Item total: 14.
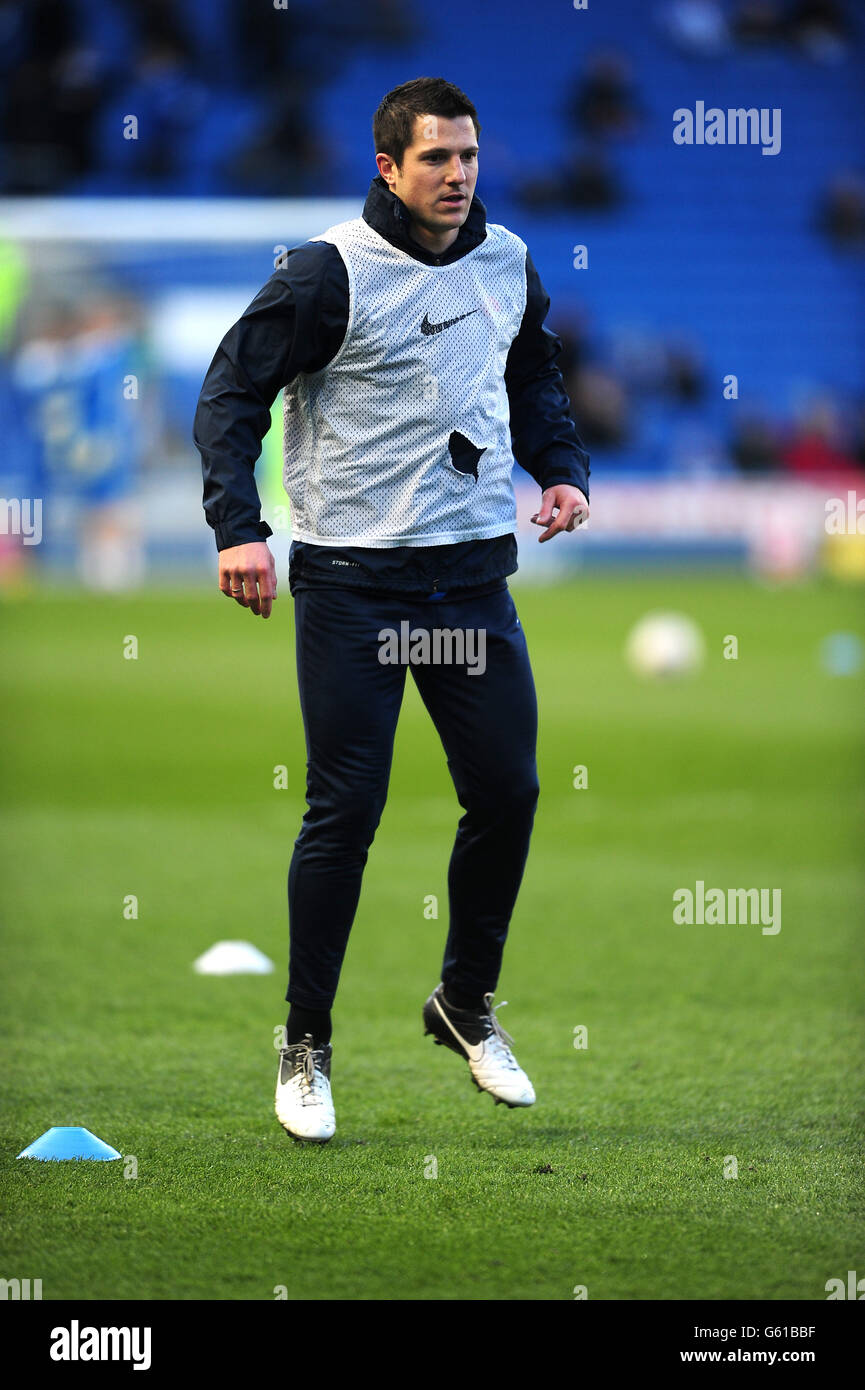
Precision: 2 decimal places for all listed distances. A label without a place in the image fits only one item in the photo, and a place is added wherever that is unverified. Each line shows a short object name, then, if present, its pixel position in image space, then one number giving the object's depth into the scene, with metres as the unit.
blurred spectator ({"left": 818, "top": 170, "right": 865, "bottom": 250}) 23.55
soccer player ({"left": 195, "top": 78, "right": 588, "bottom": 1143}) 3.41
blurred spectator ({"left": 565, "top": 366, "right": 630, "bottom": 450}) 21.34
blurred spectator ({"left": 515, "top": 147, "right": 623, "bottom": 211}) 23.09
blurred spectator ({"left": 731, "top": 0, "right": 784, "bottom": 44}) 24.39
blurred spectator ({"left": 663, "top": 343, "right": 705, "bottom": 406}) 22.33
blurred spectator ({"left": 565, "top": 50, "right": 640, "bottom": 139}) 23.77
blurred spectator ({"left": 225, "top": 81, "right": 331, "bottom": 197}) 21.03
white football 11.95
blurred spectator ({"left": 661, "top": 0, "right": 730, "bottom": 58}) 24.55
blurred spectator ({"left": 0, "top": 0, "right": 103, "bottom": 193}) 20.67
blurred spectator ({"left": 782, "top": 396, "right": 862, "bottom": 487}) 20.75
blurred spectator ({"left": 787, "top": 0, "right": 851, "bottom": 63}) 24.22
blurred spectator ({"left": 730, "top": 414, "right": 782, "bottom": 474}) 20.78
